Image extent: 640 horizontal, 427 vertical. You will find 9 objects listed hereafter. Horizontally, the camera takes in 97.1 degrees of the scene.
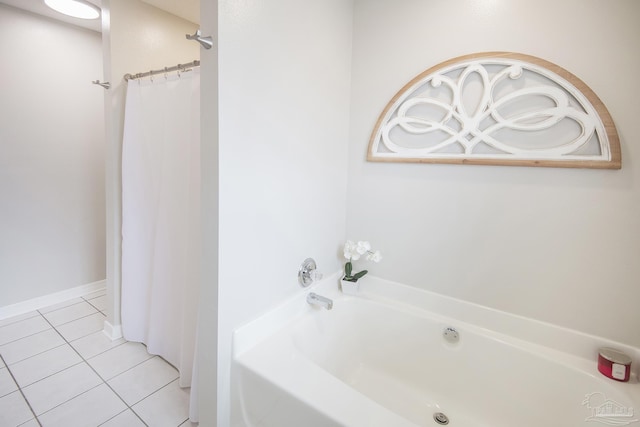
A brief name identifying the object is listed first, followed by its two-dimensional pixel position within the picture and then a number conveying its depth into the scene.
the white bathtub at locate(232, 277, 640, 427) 1.07
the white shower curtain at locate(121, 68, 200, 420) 1.58
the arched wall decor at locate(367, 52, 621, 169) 1.23
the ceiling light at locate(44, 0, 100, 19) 2.06
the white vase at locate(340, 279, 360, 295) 1.80
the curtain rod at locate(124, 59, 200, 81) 1.50
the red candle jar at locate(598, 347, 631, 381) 1.15
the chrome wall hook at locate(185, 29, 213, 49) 1.00
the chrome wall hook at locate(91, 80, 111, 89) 1.93
